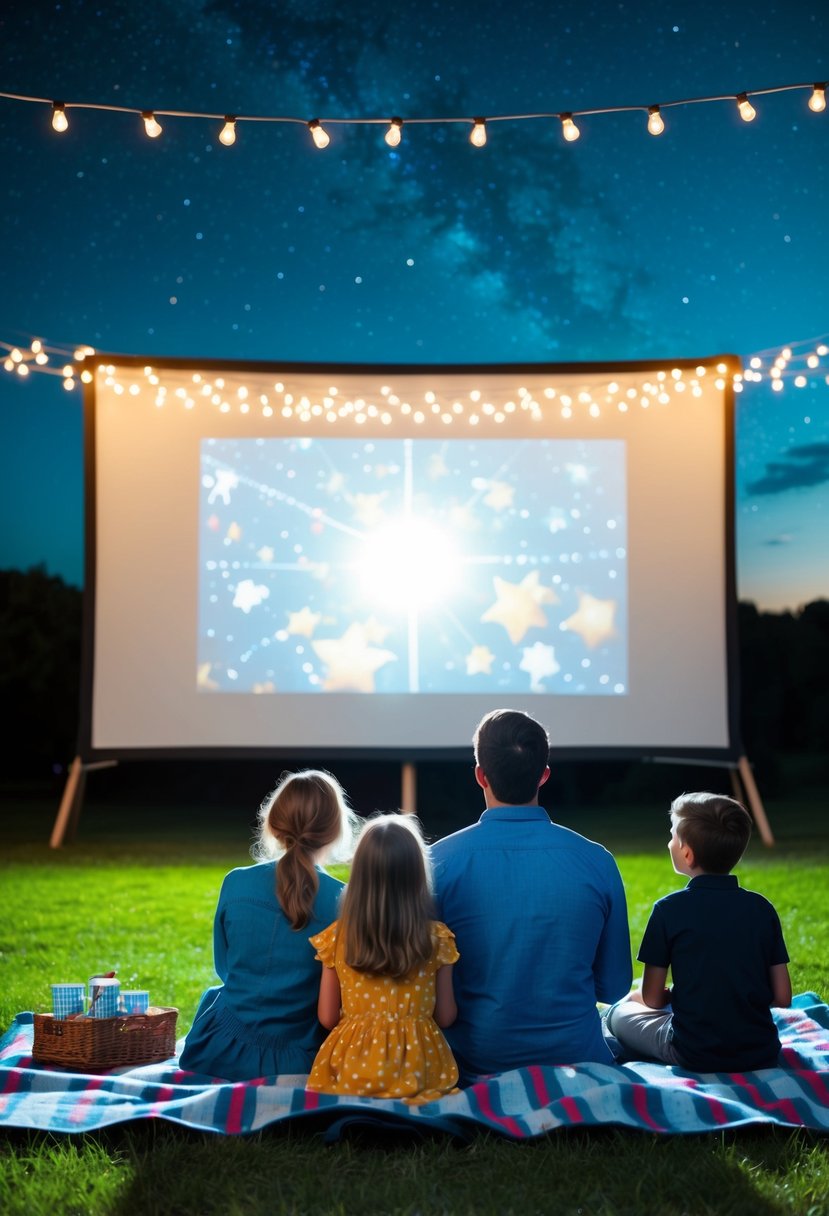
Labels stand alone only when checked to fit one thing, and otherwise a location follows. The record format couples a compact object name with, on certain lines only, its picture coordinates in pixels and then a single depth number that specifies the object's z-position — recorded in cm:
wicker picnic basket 286
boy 268
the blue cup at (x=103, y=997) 291
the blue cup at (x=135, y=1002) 295
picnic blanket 237
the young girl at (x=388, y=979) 240
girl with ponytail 275
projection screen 748
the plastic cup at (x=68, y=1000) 289
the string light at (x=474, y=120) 440
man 257
